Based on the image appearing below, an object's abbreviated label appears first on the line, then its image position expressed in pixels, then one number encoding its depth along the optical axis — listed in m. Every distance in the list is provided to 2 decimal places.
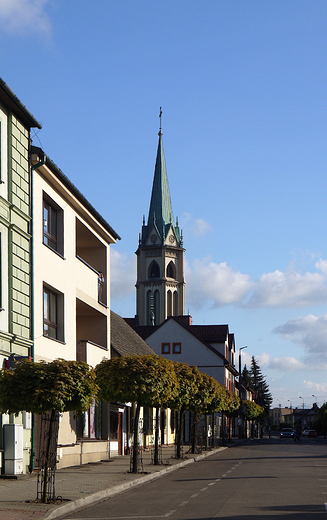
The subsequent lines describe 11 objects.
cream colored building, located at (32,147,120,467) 21.09
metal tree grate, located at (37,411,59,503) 13.02
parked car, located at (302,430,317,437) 101.94
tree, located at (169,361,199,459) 27.50
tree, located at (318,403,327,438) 89.18
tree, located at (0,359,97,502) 13.32
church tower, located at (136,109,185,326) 118.69
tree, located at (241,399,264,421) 70.47
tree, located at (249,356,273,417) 156.62
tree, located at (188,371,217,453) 31.19
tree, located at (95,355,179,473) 20.66
